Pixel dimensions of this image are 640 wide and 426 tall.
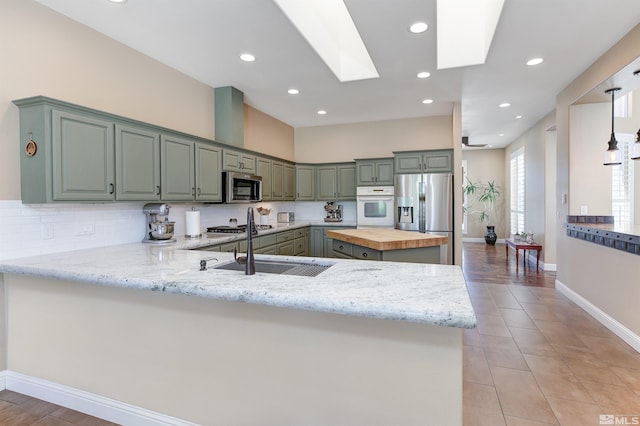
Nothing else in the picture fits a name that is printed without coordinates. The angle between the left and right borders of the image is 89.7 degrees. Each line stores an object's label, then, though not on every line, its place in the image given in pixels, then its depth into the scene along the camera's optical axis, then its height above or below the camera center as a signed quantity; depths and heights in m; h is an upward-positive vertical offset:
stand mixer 3.23 -0.14
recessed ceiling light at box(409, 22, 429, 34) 2.83 +1.64
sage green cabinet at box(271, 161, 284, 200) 5.38 +0.52
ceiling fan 7.86 +1.75
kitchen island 2.87 -0.33
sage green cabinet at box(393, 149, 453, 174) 5.29 +0.82
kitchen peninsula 1.34 -0.67
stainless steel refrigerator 5.15 +0.11
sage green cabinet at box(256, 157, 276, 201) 4.93 +0.56
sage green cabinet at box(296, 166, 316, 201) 6.21 +0.54
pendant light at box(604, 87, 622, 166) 3.62 +0.65
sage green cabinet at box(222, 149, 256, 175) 4.13 +0.68
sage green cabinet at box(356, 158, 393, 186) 5.76 +0.70
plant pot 8.97 -0.73
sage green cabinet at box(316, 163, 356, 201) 6.16 +0.55
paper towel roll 3.70 -0.15
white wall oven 5.67 +0.06
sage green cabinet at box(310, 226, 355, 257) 5.87 -0.58
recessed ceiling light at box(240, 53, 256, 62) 3.39 +1.65
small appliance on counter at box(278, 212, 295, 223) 6.10 -0.12
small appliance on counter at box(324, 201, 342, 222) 6.37 -0.01
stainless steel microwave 4.07 +0.32
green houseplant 9.39 +0.43
